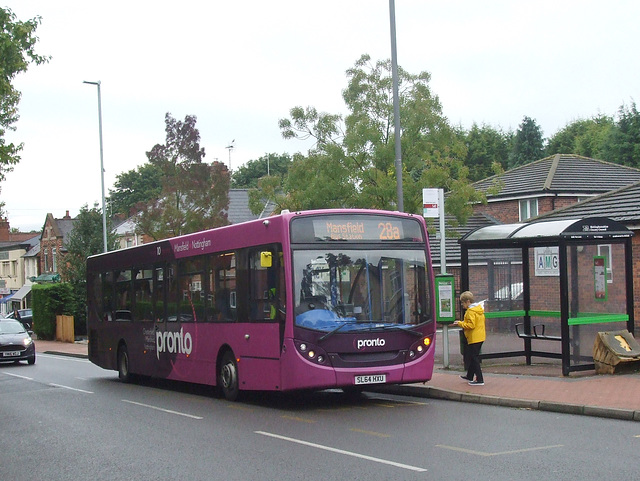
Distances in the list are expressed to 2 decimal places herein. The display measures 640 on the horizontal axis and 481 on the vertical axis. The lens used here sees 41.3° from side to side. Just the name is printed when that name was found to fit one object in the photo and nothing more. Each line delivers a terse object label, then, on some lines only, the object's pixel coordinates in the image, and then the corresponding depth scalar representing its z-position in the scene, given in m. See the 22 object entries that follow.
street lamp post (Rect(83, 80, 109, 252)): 36.91
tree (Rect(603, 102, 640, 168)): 54.44
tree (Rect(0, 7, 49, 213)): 21.05
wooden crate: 14.67
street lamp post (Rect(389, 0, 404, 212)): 17.48
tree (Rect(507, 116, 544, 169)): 66.00
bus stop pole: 16.82
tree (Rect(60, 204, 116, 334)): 45.28
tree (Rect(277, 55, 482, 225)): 22.52
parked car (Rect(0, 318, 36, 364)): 27.92
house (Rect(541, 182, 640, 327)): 22.62
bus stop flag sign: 16.50
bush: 45.97
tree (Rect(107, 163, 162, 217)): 88.38
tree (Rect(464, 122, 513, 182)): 64.50
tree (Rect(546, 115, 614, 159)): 63.63
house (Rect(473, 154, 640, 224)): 37.09
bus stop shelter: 14.96
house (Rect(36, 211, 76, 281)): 77.79
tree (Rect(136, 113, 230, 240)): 41.41
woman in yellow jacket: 14.34
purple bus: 12.52
